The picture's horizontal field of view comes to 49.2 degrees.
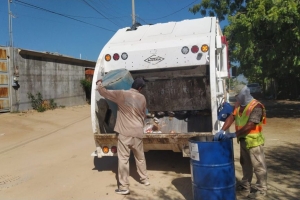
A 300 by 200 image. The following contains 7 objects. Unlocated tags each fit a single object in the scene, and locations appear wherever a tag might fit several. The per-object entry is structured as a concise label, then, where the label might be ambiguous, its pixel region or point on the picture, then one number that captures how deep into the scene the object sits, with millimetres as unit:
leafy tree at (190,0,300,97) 10219
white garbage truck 4984
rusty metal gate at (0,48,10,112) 11805
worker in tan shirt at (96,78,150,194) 4641
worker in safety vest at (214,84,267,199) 4039
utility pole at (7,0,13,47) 12473
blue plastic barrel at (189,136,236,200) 3793
